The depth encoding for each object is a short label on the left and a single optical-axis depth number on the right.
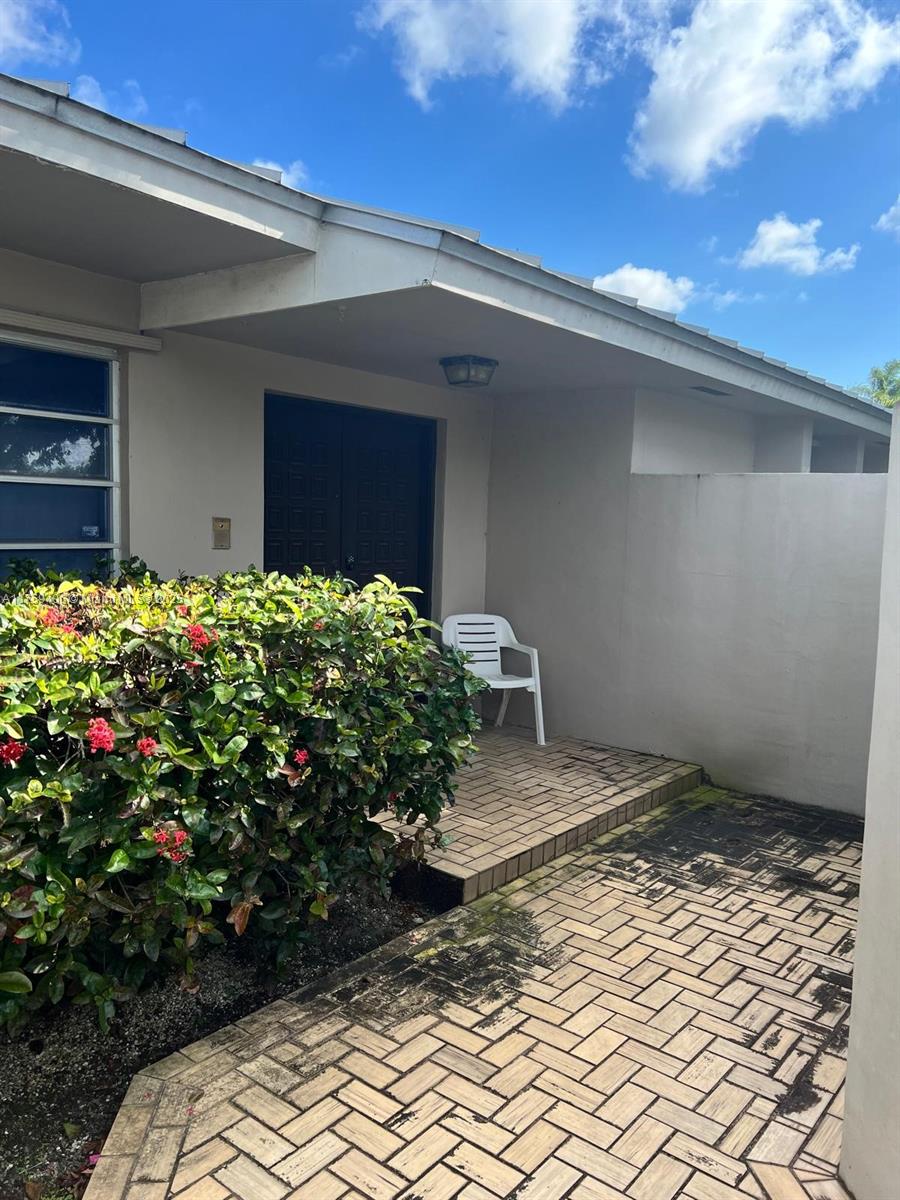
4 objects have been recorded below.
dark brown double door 6.29
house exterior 4.02
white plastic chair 6.94
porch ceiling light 5.63
